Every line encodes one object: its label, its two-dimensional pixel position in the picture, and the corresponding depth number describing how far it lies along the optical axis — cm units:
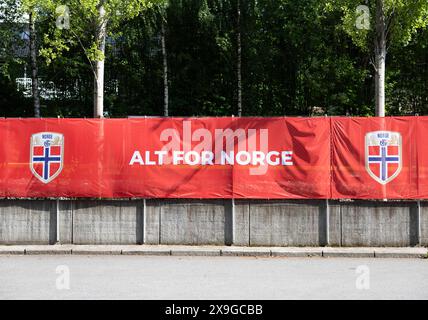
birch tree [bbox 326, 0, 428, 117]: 2250
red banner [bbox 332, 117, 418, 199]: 1388
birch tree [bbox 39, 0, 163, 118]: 2142
